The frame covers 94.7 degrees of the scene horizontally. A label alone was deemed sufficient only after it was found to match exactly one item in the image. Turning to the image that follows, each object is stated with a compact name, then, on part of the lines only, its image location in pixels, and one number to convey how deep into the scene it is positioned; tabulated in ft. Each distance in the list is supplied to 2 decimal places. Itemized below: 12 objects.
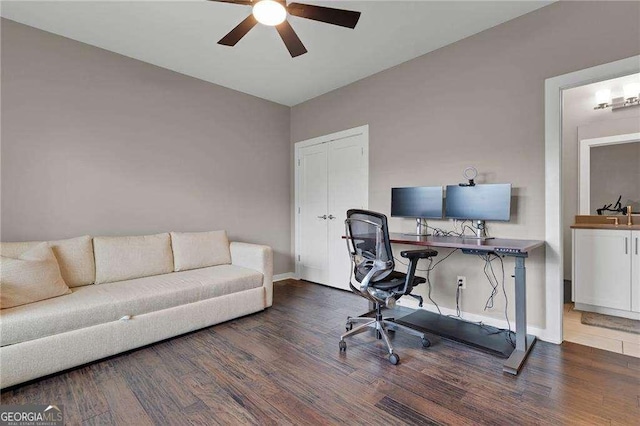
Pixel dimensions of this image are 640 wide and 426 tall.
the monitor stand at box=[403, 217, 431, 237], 10.36
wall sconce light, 10.60
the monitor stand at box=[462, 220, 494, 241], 8.99
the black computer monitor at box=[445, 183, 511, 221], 8.32
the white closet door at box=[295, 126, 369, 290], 12.88
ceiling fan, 6.17
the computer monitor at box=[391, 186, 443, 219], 9.84
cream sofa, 6.30
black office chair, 7.29
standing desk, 6.71
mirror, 11.44
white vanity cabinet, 9.27
